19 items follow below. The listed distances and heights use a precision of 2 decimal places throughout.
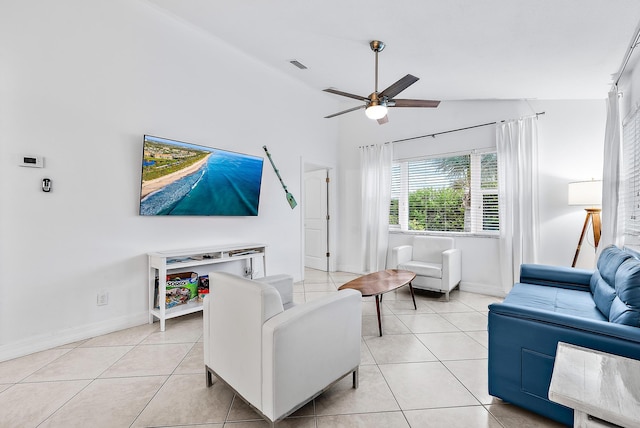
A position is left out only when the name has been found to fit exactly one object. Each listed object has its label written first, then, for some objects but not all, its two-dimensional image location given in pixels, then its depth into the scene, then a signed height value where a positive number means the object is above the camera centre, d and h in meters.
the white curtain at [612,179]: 2.81 +0.40
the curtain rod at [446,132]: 3.99 +1.33
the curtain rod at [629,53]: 2.13 +1.35
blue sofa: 1.43 -0.63
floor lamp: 3.09 +0.22
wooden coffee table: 2.81 -0.71
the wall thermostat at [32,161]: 2.32 +0.44
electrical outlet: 2.73 -0.79
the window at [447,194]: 4.21 +0.38
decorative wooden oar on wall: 4.30 +0.37
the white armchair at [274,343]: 1.42 -0.70
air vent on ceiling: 3.86 +2.08
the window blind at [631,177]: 2.59 +0.41
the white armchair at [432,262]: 3.80 -0.64
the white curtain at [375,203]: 4.98 +0.26
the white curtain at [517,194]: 3.69 +0.32
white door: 5.67 -0.08
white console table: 2.84 -0.49
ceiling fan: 2.67 +1.13
